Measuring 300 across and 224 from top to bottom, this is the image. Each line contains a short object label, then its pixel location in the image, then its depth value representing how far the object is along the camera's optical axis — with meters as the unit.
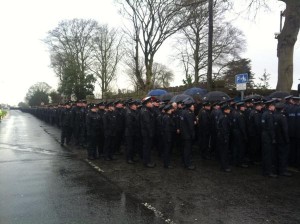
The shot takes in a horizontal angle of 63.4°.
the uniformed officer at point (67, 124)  10.59
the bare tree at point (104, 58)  31.98
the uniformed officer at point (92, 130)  8.03
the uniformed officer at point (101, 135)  8.38
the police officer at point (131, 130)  7.59
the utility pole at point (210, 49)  11.17
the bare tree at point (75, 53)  30.67
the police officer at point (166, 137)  6.96
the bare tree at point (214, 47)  25.60
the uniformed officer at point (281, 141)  6.11
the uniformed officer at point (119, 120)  8.47
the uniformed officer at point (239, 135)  6.83
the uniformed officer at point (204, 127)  7.81
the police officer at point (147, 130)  7.07
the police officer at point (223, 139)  6.63
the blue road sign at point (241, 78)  8.14
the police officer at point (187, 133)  6.87
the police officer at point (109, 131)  7.95
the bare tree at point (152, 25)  19.38
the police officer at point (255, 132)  6.76
